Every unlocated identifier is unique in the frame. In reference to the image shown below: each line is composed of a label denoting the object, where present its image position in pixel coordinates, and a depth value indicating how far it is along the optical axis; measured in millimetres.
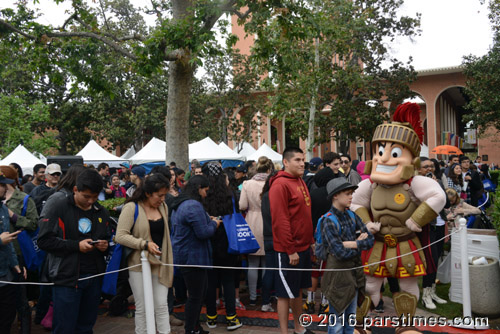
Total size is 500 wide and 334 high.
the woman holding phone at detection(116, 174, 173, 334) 4289
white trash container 5336
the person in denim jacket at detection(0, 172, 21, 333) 4199
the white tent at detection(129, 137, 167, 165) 18781
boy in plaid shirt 4055
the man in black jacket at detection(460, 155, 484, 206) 9586
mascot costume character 4629
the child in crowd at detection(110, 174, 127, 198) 9664
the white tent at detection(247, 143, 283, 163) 21258
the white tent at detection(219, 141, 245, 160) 20580
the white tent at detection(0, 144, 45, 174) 16727
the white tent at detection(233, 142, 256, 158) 28312
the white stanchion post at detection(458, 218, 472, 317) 4906
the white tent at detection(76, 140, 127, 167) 19859
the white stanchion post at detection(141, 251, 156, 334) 3988
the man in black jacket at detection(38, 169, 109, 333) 3834
